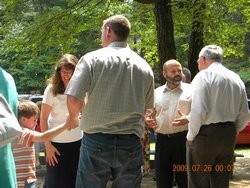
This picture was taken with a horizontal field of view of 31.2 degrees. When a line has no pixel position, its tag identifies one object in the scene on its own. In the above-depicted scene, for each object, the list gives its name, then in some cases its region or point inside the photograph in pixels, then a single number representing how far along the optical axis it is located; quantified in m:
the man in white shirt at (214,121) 4.45
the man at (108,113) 3.35
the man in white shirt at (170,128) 5.11
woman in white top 4.39
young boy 3.76
